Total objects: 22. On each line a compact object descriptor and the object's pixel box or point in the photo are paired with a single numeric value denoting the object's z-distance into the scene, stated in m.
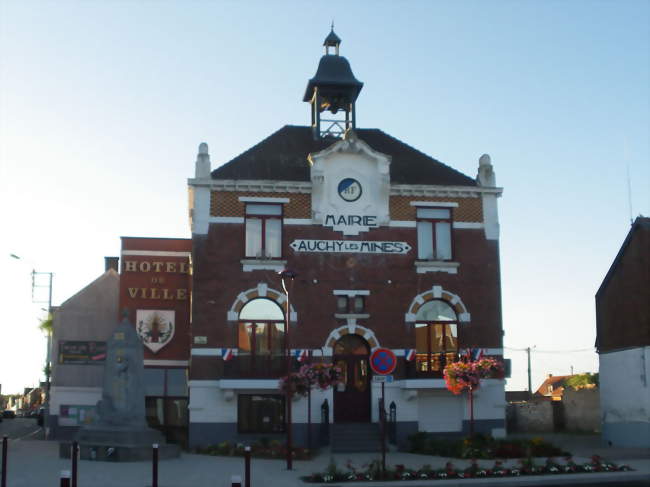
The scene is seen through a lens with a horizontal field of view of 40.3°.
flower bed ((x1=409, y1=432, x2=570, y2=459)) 27.11
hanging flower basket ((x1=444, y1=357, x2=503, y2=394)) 29.94
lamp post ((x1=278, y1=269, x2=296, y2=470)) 24.34
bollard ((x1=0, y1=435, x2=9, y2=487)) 18.34
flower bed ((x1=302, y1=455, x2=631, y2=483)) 21.20
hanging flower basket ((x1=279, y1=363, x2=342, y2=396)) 28.44
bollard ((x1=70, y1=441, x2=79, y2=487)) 16.55
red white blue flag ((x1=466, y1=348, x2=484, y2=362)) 32.59
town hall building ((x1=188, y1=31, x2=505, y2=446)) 31.78
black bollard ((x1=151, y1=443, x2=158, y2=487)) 17.28
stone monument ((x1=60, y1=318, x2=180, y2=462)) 26.02
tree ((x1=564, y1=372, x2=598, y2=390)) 61.81
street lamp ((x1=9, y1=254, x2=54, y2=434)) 50.01
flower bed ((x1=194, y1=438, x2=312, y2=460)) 28.09
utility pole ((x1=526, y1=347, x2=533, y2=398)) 69.88
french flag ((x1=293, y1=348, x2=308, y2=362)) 31.72
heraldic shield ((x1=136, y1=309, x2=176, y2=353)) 35.69
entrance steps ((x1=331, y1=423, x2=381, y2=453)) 30.47
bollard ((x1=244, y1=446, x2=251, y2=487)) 17.24
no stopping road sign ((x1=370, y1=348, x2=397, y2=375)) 20.94
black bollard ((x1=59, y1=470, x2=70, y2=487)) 13.66
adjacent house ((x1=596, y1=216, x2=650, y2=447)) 31.86
